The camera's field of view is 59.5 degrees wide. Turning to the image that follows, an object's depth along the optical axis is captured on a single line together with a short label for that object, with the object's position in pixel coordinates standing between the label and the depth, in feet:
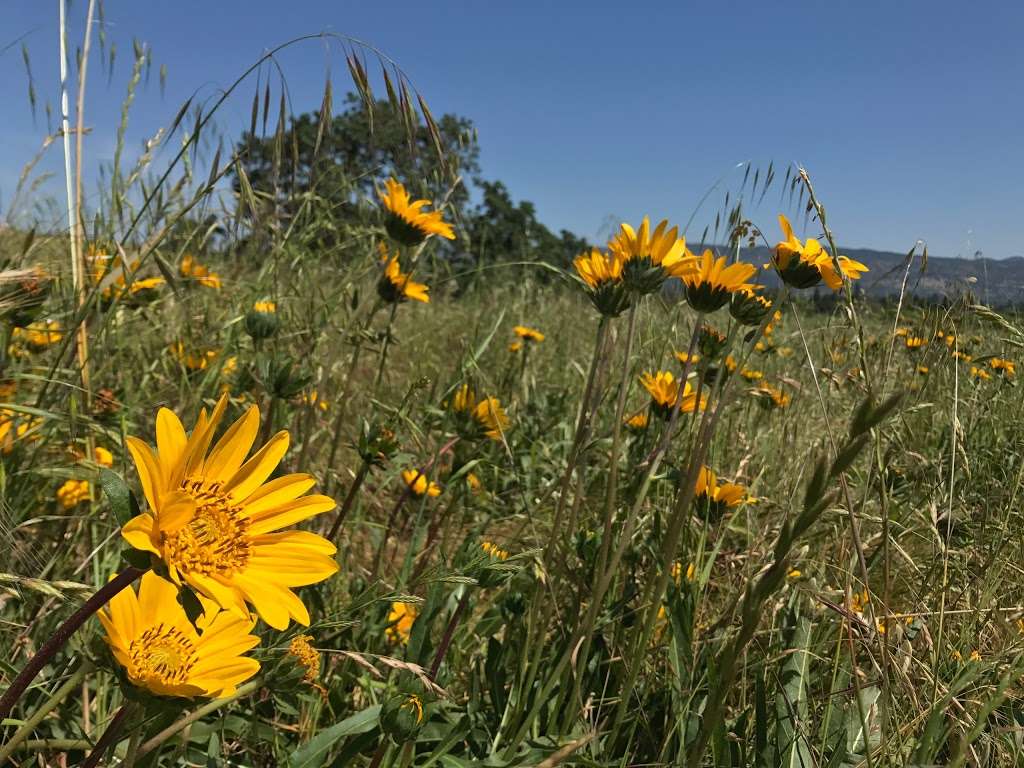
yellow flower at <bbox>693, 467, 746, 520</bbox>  1.78
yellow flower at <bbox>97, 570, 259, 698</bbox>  1.00
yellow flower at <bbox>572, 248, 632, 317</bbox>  1.55
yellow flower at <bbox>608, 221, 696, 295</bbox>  1.47
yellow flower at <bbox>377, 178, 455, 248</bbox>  2.10
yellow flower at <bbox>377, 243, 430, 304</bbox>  2.18
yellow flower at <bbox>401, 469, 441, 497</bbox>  2.08
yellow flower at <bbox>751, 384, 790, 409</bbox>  2.79
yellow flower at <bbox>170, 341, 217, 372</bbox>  2.17
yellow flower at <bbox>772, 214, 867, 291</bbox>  1.42
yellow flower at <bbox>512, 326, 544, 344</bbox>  3.61
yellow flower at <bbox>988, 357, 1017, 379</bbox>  2.26
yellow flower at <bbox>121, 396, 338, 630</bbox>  0.92
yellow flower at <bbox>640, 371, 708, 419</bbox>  1.97
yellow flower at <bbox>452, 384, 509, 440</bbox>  1.91
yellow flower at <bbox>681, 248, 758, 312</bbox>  1.50
